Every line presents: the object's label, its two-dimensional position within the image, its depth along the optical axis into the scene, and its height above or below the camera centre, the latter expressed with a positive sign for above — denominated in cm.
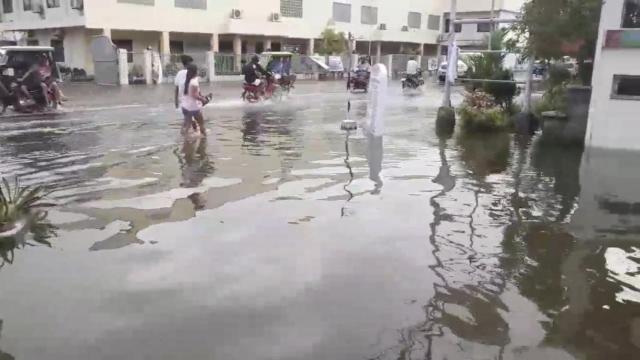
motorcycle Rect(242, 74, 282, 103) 2078 -124
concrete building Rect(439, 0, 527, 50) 5944 +507
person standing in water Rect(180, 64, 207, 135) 1166 -89
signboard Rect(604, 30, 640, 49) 991 +40
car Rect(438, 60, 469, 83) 3682 -90
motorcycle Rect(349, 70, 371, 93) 2782 -105
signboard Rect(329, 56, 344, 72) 4438 -63
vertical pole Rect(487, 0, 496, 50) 1455 +63
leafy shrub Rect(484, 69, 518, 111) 1427 -66
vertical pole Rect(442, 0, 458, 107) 1410 +39
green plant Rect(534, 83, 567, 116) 1331 -85
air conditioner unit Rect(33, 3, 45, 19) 3762 +233
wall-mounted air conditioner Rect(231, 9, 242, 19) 4069 +260
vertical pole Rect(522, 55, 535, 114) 1299 -56
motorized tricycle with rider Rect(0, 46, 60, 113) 1592 -89
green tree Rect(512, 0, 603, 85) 1125 +65
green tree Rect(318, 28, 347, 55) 4675 +99
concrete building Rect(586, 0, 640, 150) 995 -27
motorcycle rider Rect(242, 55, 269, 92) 2031 -62
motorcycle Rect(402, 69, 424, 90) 3106 -118
